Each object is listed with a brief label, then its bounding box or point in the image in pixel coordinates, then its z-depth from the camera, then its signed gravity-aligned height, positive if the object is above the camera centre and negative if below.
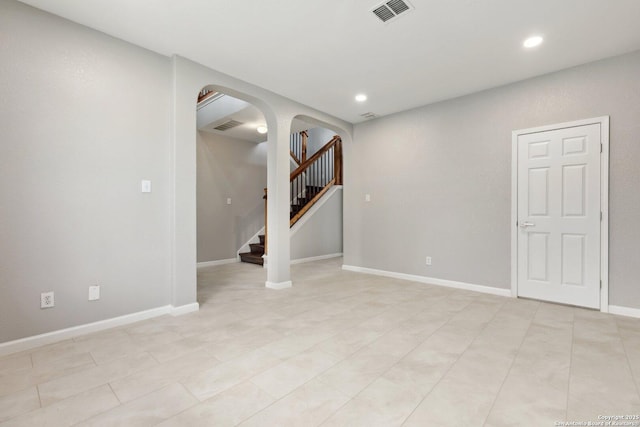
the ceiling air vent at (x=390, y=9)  2.30 +1.59
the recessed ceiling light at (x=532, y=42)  2.74 +1.58
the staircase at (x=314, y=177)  6.85 +0.81
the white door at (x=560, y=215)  3.21 -0.06
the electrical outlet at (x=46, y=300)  2.42 -0.74
